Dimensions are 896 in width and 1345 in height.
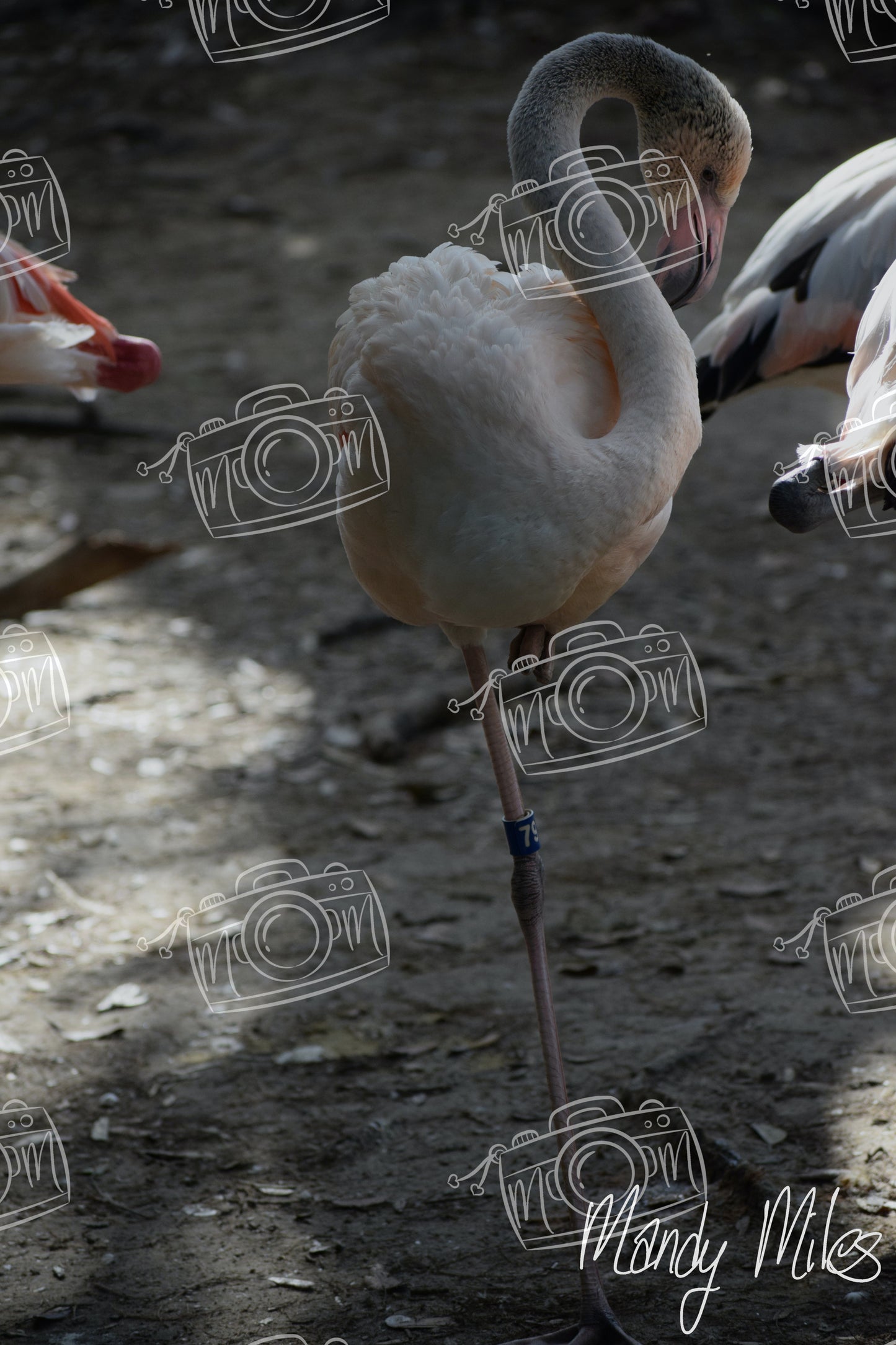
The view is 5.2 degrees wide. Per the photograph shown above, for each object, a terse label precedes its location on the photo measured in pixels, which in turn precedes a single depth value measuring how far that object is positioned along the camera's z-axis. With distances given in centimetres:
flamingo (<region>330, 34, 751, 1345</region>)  695
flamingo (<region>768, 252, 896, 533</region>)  693
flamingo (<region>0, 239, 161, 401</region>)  736
